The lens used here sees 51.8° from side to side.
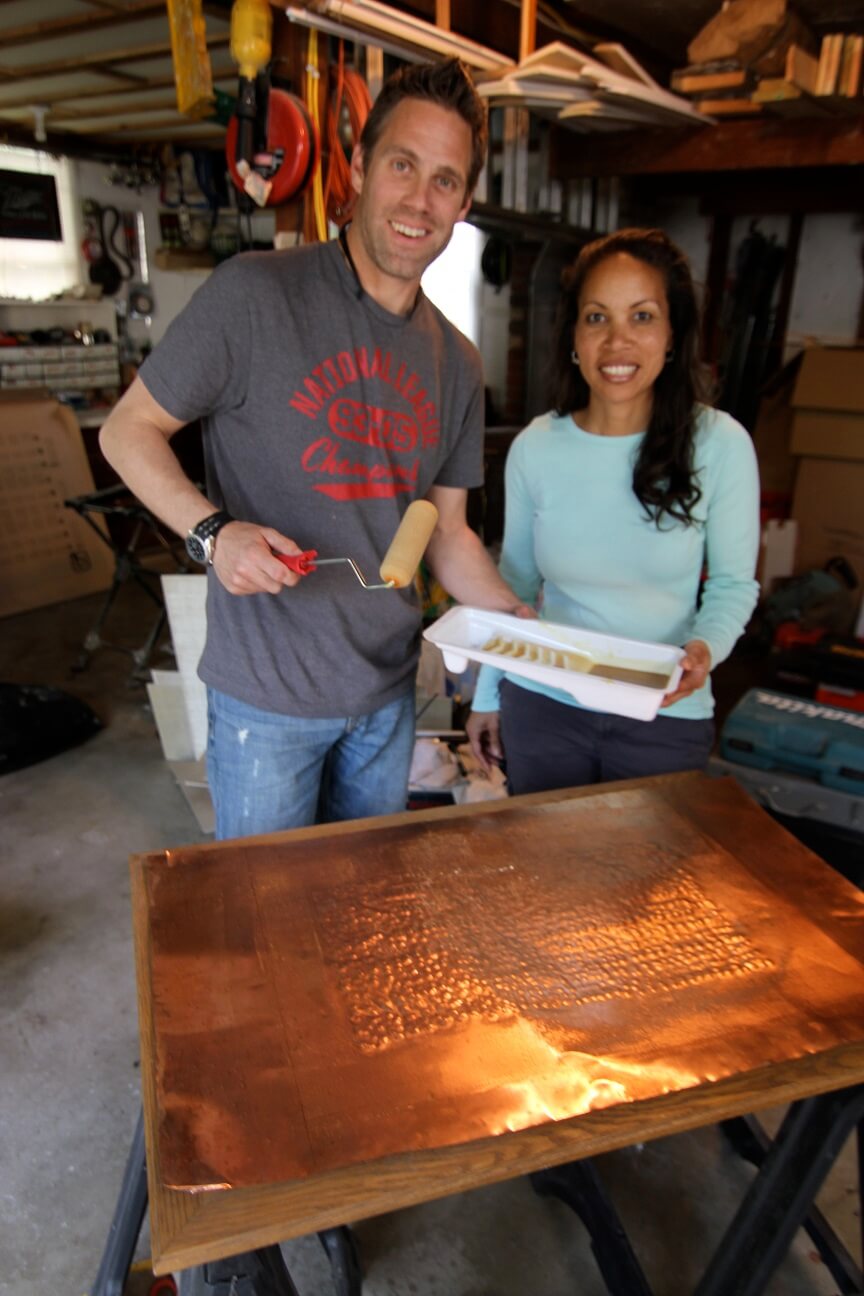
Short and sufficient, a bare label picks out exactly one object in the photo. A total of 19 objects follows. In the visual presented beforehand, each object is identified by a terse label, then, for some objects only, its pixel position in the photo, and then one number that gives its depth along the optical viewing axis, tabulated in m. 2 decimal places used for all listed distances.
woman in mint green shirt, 1.59
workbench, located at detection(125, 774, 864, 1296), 0.84
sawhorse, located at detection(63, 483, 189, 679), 3.70
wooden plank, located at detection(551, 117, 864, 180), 3.02
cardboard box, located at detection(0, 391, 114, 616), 4.91
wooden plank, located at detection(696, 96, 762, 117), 2.87
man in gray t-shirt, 1.28
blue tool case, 2.54
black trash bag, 3.32
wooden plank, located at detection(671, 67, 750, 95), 2.60
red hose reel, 2.22
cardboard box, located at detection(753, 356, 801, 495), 4.82
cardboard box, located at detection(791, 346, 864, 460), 4.25
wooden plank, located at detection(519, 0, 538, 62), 2.50
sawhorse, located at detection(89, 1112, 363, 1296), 1.31
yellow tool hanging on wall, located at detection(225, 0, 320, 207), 2.19
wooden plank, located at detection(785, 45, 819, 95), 2.44
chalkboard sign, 5.48
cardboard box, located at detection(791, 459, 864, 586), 4.41
